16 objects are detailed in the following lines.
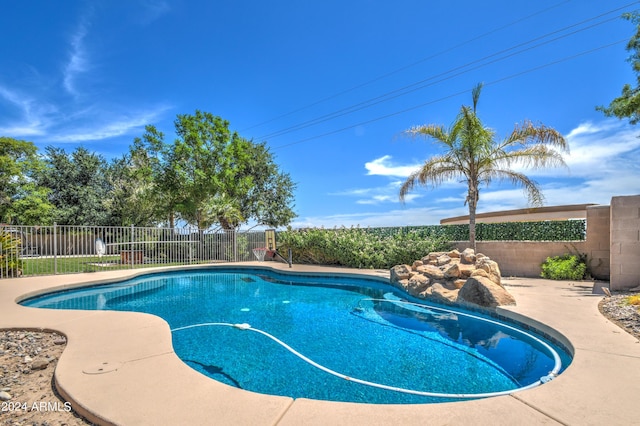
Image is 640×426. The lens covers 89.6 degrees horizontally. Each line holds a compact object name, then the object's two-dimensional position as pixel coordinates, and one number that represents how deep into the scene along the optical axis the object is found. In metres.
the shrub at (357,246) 11.07
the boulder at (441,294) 6.76
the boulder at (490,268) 6.86
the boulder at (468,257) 7.74
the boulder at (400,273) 8.64
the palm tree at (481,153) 9.49
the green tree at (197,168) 18.03
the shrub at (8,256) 9.69
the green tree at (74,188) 24.45
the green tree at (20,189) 20.61
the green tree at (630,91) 8.73
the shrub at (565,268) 8.38
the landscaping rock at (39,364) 3.26
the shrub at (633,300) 5.05
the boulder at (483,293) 5.74
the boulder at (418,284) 7.63
